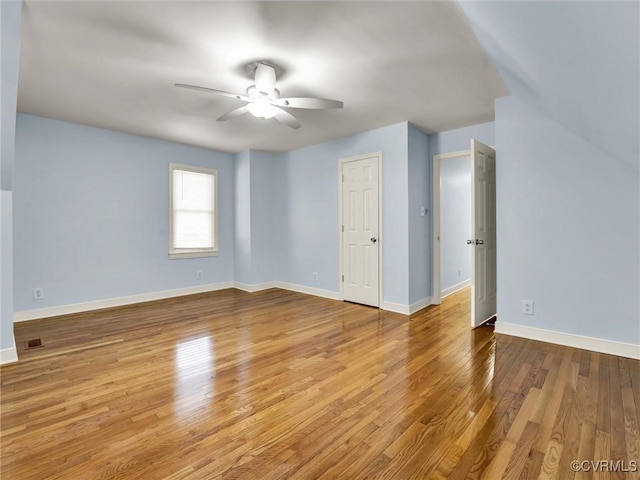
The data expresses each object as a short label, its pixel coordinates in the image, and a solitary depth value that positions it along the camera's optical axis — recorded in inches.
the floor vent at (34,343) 119.7
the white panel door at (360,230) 178.5
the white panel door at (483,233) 136.2
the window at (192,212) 205.5
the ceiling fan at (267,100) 101.7
